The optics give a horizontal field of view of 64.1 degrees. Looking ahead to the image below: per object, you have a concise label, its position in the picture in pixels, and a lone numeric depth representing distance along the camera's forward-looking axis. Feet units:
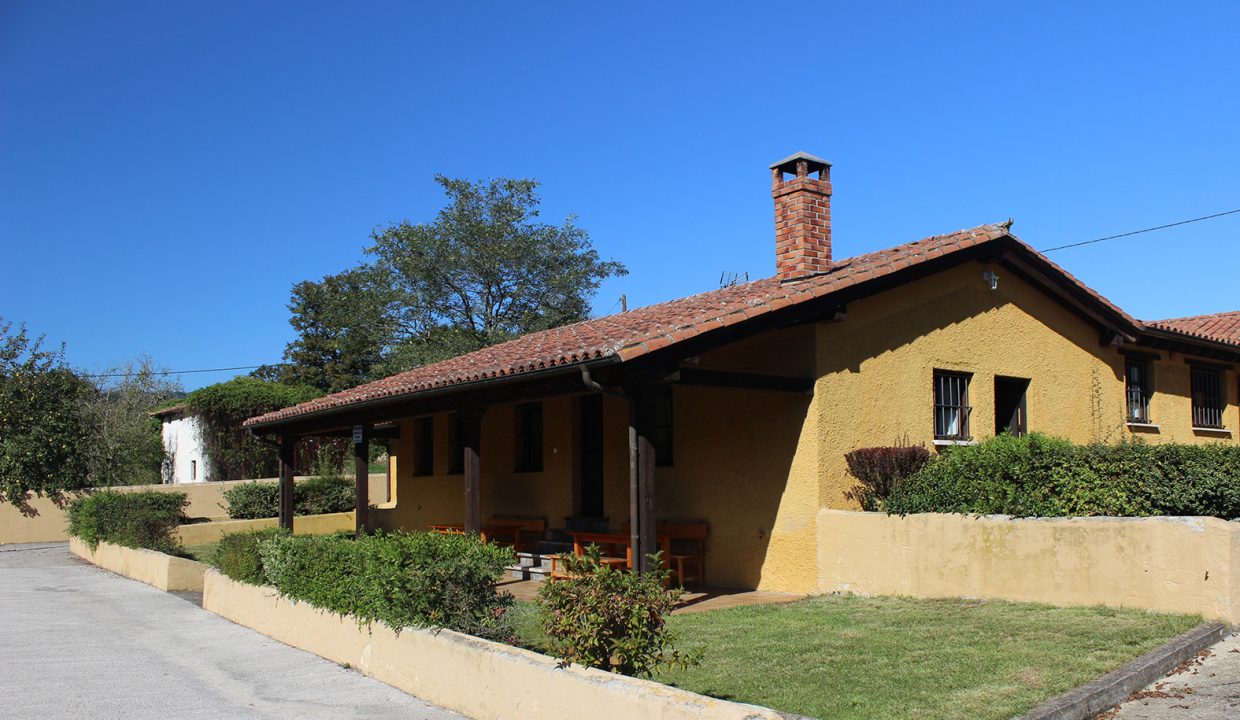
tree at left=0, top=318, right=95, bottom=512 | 80.59
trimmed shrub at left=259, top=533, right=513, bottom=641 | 24.47
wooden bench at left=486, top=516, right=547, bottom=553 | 49.98
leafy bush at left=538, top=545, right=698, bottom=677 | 19.16
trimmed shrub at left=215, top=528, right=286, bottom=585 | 36.35
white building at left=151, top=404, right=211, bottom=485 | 113.60
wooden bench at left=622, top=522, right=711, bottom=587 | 39.99
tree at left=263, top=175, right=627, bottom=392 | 113.19
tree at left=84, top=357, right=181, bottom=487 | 104.99
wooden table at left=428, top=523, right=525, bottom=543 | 50.55
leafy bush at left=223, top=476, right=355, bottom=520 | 84.89
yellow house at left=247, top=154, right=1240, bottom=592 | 35.09
